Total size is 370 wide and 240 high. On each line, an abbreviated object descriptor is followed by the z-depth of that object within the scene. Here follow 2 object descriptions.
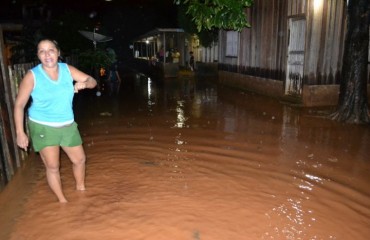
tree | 7.93
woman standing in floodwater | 3.46
